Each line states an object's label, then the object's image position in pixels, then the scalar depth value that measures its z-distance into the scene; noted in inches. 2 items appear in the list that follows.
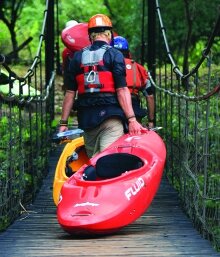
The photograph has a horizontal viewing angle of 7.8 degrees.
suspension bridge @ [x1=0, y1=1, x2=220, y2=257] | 287.6
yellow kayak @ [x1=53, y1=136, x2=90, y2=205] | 375.5
